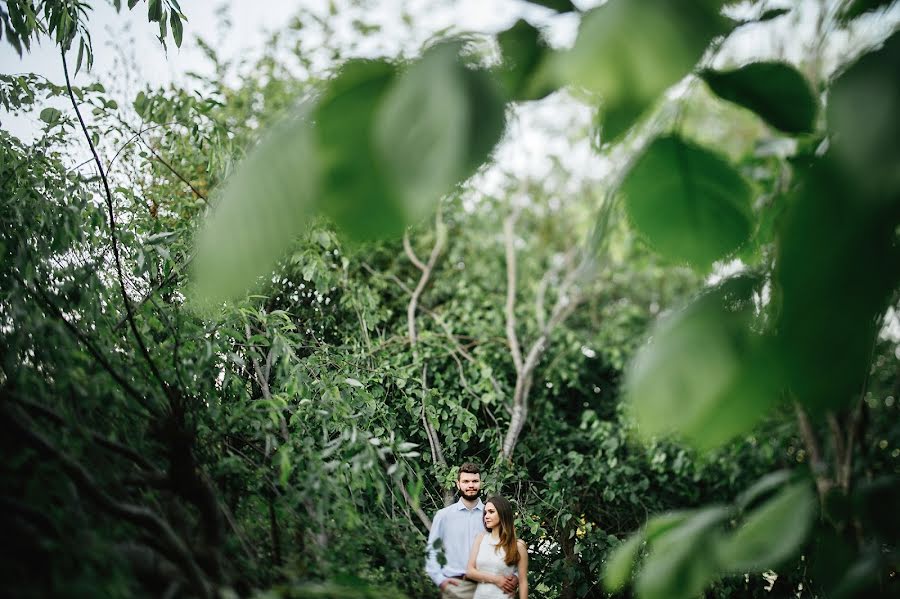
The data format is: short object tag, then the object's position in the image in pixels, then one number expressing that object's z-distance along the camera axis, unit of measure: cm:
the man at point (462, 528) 307
